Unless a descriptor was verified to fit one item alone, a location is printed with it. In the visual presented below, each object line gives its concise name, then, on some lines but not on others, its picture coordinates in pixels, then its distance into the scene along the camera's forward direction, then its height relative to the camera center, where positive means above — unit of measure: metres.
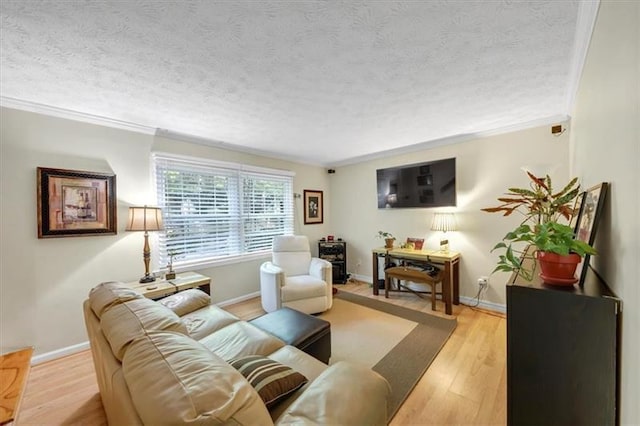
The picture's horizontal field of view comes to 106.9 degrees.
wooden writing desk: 3.05 -0.72
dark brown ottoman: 1.74 -0.93
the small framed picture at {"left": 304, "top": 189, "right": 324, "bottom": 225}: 4.55 +0.07
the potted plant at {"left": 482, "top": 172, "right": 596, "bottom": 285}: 0.97 -0.15
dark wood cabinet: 0.90 -0.60
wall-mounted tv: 3.34 +0.37
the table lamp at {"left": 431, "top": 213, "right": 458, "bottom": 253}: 3.31 -0.21
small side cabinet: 4.37 -0.84
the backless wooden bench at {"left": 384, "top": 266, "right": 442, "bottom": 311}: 3.09 -0.90
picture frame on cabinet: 1.08 -0.04
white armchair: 2.92 -0.93
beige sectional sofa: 0.66 -0.55
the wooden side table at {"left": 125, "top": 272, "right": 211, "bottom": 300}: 2.30 -0.75
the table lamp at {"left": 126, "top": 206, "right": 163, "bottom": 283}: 2.43 -0.11
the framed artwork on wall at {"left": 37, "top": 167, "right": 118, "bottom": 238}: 2.17 +0.10
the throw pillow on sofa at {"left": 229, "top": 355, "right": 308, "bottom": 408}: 0.98 -0.74
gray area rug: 1.81 -1.34
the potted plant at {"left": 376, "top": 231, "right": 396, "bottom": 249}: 3.76 -0.47
